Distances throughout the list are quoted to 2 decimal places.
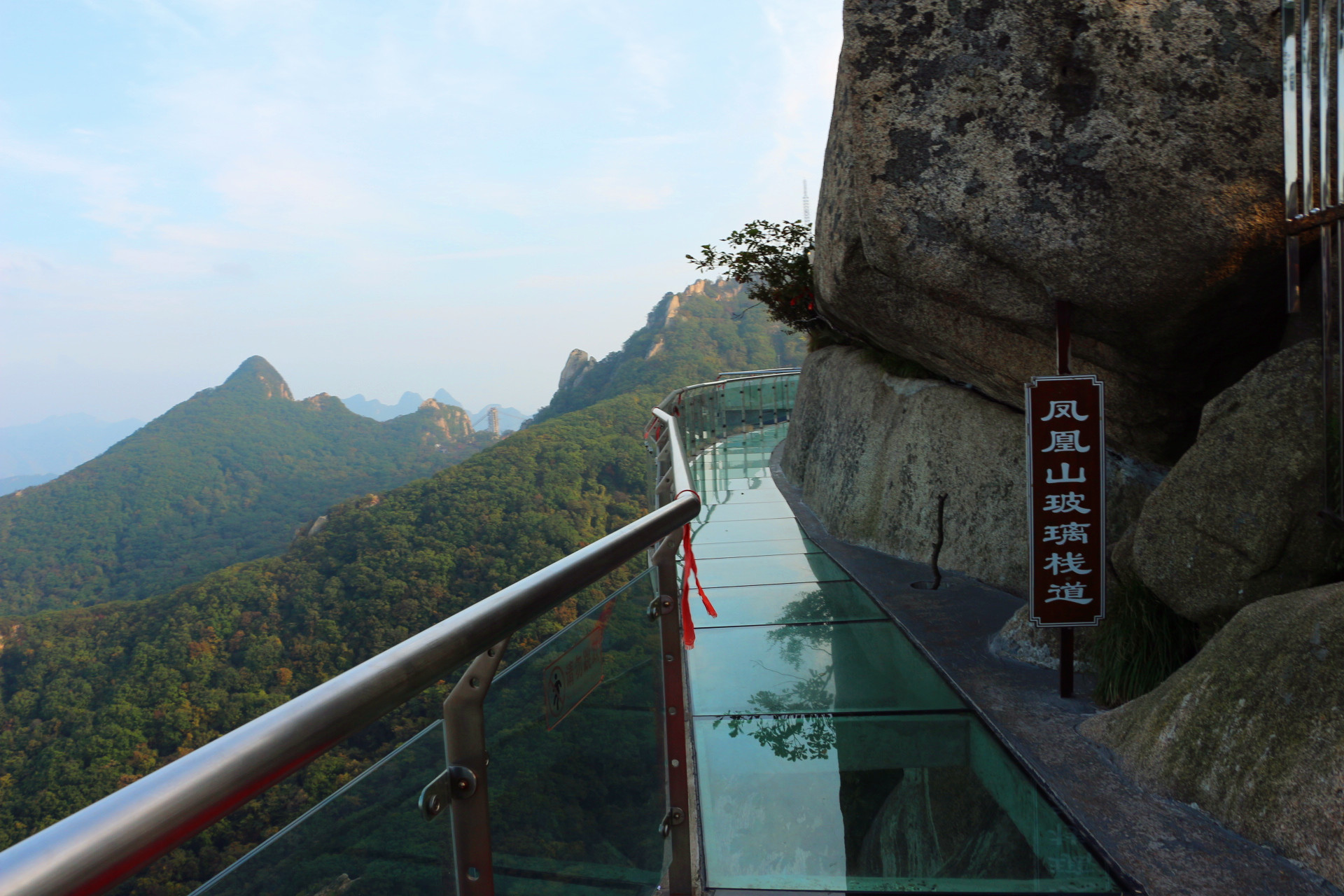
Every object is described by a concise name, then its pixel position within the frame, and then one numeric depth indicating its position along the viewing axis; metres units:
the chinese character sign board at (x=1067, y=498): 3.00
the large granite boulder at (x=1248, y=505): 2.52
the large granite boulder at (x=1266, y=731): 1.89
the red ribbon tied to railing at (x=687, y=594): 2.16
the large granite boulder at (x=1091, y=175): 2.86
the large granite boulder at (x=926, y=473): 4.36
